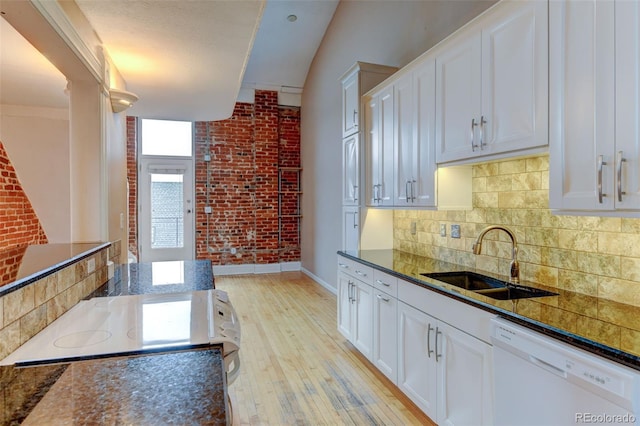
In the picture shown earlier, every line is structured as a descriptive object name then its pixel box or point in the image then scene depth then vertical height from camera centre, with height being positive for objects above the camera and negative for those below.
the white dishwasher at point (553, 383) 1.12 -0.63
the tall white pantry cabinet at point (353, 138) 3.58 +0.76
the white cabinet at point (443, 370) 1.75 -0.89
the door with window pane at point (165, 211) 6.66 +0.00
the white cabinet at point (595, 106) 1.31 +0.42
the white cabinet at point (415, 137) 2.57 +0.57
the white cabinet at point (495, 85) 1.71 +0.70
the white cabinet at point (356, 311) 2.94 -0.91
